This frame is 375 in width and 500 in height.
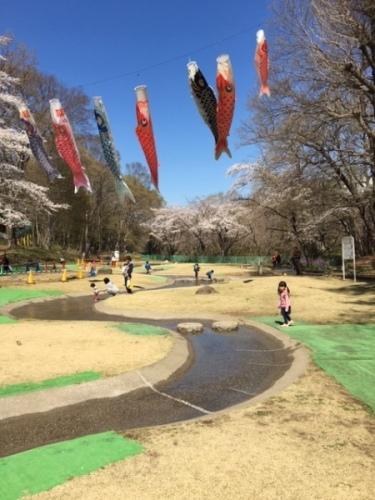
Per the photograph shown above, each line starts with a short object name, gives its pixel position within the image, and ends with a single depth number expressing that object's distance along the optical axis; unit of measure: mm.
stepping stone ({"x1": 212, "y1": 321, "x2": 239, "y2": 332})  12469
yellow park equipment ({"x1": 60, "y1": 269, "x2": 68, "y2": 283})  27109
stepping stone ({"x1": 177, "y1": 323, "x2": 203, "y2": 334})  12211
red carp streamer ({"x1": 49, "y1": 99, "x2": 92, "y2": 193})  15617
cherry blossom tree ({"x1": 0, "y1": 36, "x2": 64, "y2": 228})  26328
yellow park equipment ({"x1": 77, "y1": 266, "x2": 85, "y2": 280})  29297
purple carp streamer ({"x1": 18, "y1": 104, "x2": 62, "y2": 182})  18453
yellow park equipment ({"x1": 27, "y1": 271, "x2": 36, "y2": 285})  25080
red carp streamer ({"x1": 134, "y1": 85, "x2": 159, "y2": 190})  12547
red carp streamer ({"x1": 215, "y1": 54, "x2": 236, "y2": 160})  11406
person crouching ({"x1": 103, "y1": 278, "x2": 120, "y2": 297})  20891
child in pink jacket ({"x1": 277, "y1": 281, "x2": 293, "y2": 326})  12383
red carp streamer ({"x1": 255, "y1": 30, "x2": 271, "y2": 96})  12711
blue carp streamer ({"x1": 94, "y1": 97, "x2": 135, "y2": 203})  14008
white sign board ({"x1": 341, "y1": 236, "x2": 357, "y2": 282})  21812
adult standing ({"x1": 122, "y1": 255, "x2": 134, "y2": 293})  22922
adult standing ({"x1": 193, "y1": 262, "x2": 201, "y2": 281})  31719
